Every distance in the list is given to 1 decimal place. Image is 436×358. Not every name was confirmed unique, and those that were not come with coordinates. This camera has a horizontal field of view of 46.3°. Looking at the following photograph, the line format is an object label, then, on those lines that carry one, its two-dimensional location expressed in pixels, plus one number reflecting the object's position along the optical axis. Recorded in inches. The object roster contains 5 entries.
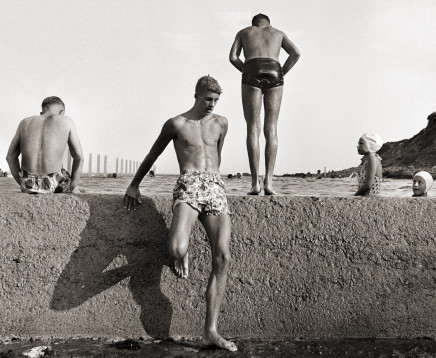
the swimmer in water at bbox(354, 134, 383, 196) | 195.8
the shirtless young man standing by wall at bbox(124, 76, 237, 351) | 156.6
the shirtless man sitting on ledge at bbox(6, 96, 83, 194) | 183.6
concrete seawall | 171.9
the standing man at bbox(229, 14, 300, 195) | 207.3
